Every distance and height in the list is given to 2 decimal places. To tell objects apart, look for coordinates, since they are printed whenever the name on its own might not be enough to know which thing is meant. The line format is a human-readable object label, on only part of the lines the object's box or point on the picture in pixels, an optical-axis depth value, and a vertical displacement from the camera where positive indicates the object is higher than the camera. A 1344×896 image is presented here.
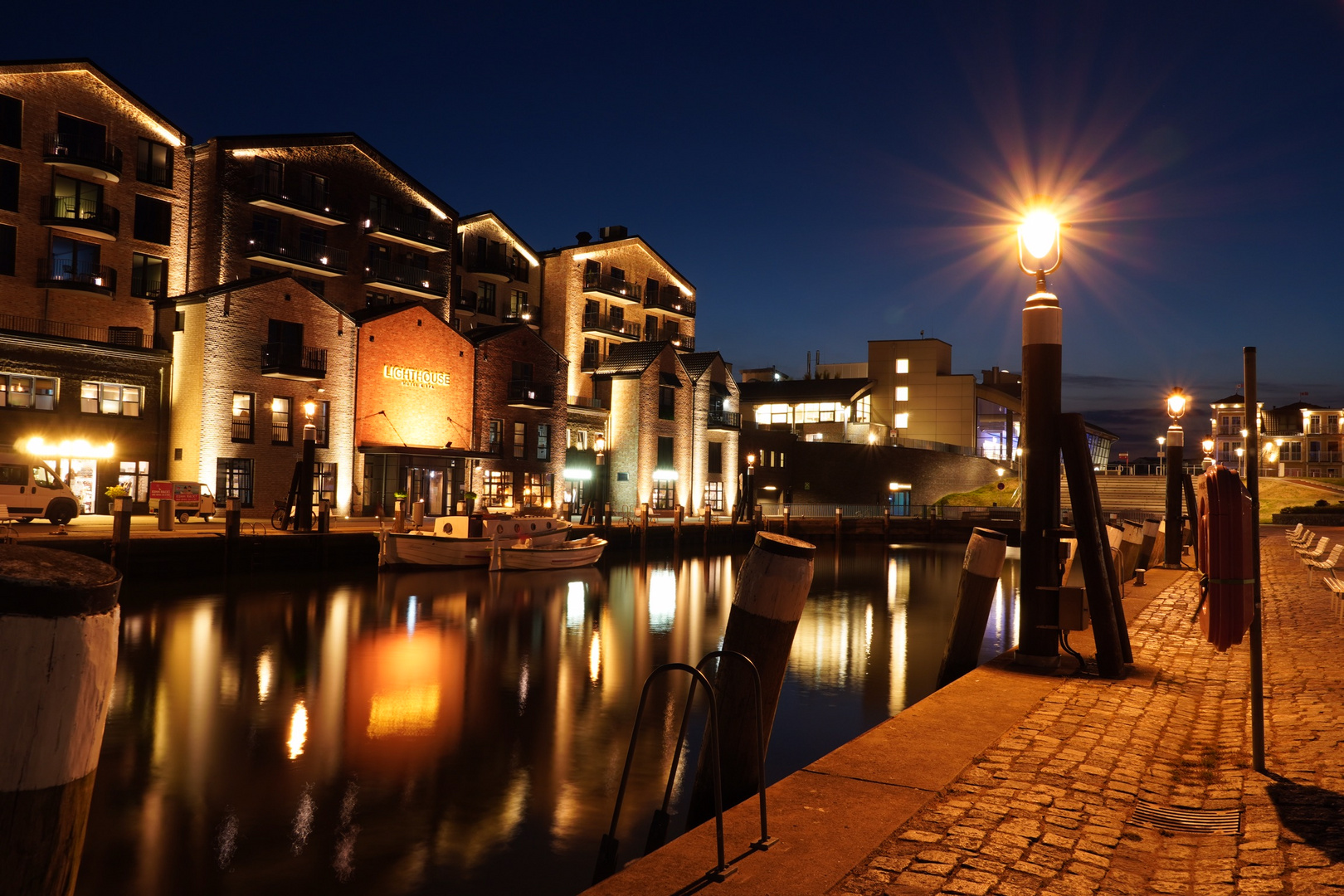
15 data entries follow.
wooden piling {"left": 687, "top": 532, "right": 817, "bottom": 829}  6.07 -1.02
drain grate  5.06 -1.85
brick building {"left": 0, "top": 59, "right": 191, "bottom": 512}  32.53 +7.92
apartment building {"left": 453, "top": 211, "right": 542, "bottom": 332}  49.97 +11.19
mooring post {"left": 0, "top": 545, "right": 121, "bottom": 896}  2.52 -0.66
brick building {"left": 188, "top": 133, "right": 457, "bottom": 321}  39.34 +11.56
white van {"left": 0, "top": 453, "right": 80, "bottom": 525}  27.52 -0.78
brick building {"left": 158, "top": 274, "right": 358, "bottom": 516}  34.28 +3.31
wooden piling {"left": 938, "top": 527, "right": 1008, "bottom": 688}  10.45 -1.32
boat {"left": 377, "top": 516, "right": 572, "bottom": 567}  31.19 -2.23
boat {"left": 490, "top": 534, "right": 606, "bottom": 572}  33.06 -2.83
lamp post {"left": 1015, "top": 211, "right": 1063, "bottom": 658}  9.21 +0.33
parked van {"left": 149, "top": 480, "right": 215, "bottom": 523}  30.42 -0.87
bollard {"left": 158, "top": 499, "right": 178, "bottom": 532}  28.72 -1.33
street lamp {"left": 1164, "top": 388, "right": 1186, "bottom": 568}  21.88 +0.40
